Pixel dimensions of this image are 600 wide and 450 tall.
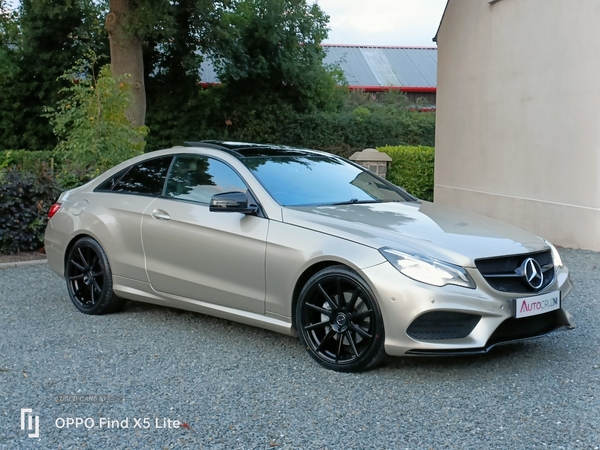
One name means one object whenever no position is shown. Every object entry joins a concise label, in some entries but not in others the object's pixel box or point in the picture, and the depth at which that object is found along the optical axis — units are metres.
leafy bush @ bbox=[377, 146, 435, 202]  17.97
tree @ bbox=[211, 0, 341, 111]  22.73
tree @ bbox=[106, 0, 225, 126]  17.44
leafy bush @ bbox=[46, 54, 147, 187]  10.91
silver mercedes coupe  4.51
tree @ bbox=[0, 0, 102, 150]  22.41
